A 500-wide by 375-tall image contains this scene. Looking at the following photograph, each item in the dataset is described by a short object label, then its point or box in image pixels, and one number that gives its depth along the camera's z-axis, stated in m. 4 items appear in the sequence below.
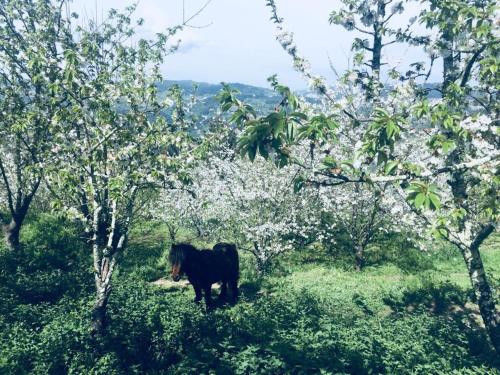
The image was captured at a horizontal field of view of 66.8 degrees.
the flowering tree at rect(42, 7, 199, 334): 9.05
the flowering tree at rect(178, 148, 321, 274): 16.92
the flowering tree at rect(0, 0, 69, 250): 12.02
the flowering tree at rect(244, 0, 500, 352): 4.36
